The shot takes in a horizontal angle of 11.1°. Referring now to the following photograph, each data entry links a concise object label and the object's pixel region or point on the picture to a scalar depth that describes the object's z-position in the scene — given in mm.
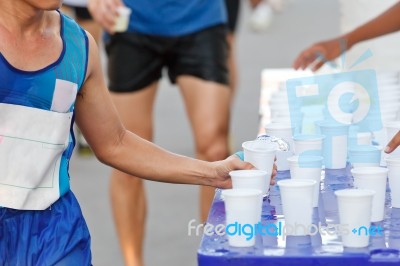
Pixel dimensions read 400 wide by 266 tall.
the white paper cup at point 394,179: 5359
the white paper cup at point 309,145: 5998
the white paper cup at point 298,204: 4996
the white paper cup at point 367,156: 5856
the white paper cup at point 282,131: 6406
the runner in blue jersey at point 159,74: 9386
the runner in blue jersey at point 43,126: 5295
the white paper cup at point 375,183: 5134
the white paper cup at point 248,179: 5284
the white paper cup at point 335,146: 6170
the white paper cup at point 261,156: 5695
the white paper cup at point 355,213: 4712
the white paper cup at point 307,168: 5493
